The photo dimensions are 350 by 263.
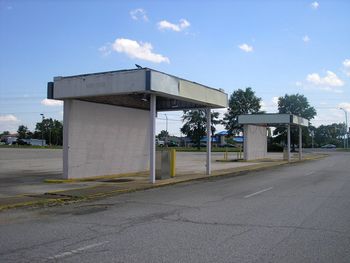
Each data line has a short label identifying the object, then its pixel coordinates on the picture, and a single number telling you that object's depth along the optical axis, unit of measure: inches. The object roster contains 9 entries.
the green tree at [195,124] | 3732.8
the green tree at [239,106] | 3954.2
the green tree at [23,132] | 6412.4
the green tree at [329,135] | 5589.6
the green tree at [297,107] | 3631.9
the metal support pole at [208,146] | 848.9
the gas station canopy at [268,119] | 1526.8
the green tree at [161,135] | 6482.3
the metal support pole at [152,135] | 666.2
